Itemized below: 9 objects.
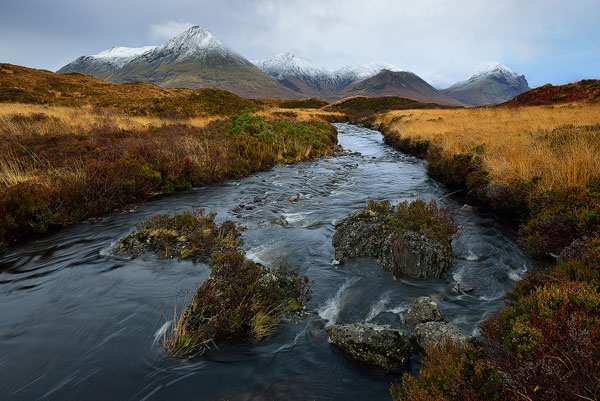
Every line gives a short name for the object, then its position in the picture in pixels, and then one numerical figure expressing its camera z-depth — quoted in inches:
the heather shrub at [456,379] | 96.6
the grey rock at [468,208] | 378.8
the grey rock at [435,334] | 145.8
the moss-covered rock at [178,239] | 261.1
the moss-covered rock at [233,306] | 160.7
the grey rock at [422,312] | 178.9
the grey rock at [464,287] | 219.0
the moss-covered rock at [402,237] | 235.3
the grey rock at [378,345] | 151.2
